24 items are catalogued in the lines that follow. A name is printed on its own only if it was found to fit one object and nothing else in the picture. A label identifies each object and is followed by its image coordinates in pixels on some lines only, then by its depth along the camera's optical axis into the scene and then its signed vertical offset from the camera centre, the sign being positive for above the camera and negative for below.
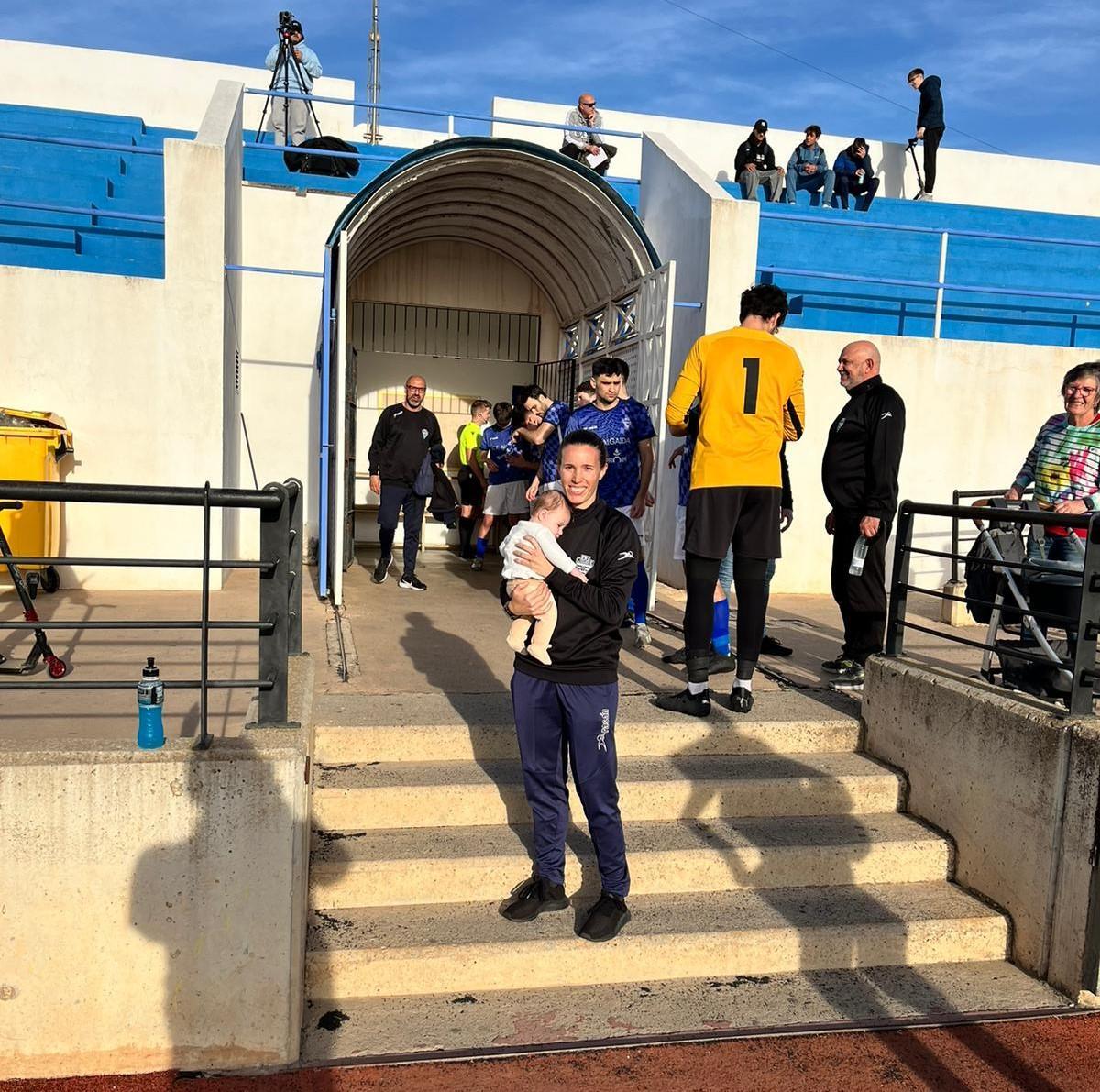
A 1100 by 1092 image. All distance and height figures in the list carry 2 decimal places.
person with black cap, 14.91 +4.59
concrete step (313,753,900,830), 4.30 -1.55
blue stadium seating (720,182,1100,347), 12.20 +2.87
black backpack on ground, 11.21 +3.24
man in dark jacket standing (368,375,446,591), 8.83 -0.12
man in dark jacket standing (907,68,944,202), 16.44 +6.10
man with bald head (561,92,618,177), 13.38 +4.36
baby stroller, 4.41 -0.62
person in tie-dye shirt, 5.23 +0.10
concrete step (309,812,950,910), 3.99 -1.73
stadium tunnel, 8.08 +1.87
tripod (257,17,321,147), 13.19 +5.28
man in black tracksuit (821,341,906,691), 5.59 -0.16
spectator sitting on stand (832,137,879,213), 15.52 +4.74
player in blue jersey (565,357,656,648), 6.27 +0.14
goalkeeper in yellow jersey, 5.01 -0.13
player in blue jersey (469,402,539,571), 9.62 -0.24
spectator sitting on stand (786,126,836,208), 15.45 +4.71
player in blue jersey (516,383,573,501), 6.79 +0.12
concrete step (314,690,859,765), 4.61 -1.35
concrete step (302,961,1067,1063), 3.39 -2.04
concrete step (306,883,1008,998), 3.65 -1.91
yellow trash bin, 7.44 -0.29
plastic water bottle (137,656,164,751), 3.23 -0.92
